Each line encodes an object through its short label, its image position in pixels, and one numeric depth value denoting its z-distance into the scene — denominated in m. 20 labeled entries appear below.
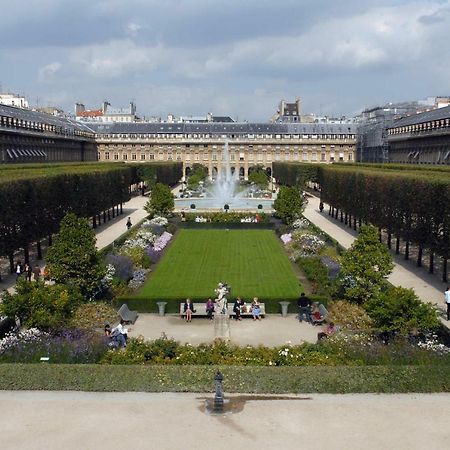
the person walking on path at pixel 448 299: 22.09
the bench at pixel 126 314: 21.98
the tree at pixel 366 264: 22.83
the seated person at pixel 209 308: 22.78
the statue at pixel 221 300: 22.28
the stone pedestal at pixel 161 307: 23.52
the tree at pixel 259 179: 96.12
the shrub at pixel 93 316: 20.56
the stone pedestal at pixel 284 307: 23.42
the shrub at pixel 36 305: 18.42
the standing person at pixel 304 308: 22.67
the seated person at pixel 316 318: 22.17
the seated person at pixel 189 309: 22.56
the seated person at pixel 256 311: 22.77
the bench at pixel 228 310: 23.03
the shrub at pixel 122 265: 27.21
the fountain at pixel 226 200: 64.81
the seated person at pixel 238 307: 22.86
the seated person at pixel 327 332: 19.23
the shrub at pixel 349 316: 20.64
